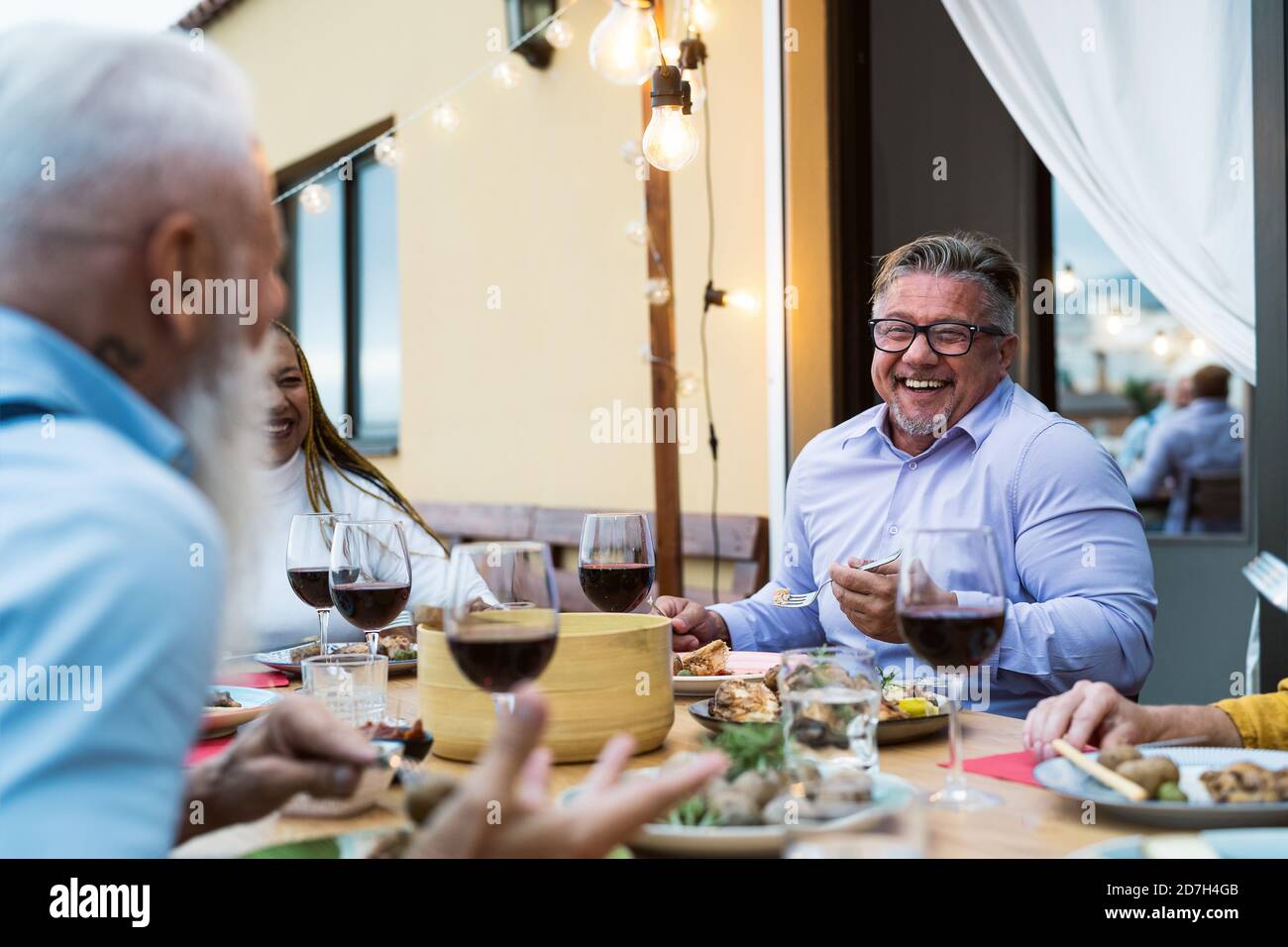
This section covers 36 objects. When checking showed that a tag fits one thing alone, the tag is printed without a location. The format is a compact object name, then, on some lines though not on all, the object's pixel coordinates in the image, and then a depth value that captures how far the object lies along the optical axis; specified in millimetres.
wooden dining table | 1013
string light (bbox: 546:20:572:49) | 4141
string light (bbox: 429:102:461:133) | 4516
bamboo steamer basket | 1272
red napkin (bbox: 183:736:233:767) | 1413
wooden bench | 4078
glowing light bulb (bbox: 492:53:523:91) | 4379
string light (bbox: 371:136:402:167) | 4418
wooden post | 3920
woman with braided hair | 2586
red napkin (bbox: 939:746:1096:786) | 1234
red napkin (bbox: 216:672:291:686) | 1899
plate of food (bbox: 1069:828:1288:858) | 889
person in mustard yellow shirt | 1277
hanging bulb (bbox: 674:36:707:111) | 3575
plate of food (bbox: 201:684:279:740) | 1477
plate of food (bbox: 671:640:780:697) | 1681
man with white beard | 630
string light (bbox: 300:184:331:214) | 4219
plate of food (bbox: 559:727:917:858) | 877
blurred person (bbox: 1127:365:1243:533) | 5199
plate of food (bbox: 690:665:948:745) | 1379
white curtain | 2617
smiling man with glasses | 1927
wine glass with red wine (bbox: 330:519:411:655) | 1607
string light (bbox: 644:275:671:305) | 3925
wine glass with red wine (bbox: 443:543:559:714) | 1038
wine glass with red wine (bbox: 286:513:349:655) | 1797
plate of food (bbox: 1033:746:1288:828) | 1010
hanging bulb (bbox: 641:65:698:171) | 2807
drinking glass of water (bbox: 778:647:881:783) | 1167
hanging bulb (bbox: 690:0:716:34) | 3742
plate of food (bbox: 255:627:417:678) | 1949
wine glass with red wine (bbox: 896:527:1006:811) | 1161
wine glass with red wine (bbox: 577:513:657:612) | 1710
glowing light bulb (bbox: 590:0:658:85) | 3129
